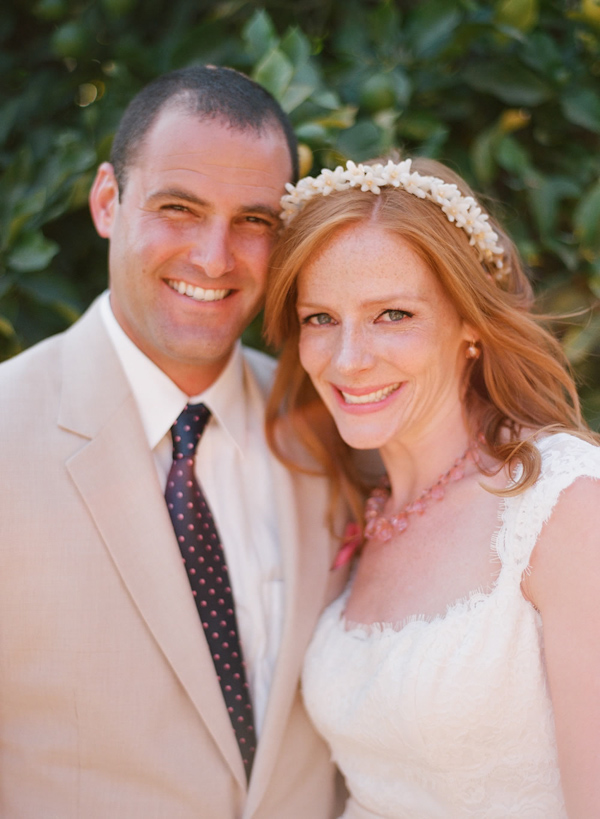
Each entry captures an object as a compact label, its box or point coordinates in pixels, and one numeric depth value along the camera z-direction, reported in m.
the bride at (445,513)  1.11
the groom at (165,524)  1.14
